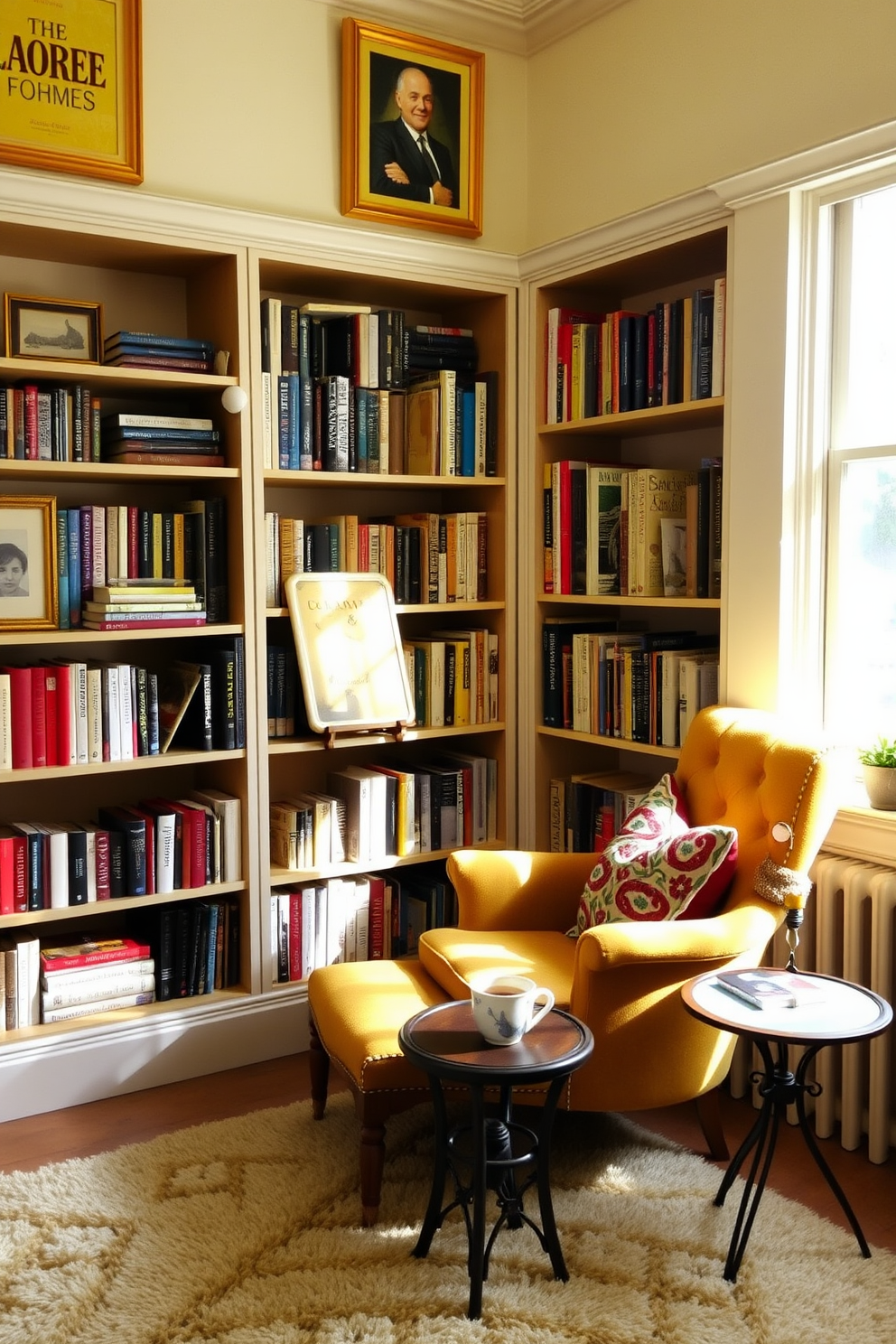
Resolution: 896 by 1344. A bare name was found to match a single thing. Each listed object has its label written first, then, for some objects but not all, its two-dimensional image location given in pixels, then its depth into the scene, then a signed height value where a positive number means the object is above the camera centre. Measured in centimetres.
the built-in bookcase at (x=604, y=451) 329 +41
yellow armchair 240 -76
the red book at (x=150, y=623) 298 -10
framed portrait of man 325 +127
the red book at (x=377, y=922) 350 -99
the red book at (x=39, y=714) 294 -32
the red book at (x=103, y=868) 306 -73
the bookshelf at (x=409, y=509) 334 +23
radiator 262 -86
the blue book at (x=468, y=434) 357 +45
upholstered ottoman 240 -94
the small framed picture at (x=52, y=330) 293 +63
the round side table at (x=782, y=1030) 211 -78
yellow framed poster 280 +118
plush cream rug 213 -130
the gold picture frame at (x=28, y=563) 290 +5
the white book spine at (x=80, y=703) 299 -30
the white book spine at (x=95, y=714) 302 -33
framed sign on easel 332 -19
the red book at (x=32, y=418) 289 +40
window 277 +26
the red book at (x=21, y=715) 291 -32
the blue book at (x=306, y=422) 329 +44
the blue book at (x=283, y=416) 324 +45
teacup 214 -76
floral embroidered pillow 256 -63
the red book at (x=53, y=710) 296 -31
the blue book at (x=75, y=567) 298 +4
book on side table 224 -77
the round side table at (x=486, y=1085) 208 -90
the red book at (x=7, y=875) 293 -71
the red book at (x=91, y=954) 303 -95
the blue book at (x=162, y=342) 302 +62
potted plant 270 -42
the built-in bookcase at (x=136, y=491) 296 +25
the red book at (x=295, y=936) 336 -99
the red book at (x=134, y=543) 306 +10
